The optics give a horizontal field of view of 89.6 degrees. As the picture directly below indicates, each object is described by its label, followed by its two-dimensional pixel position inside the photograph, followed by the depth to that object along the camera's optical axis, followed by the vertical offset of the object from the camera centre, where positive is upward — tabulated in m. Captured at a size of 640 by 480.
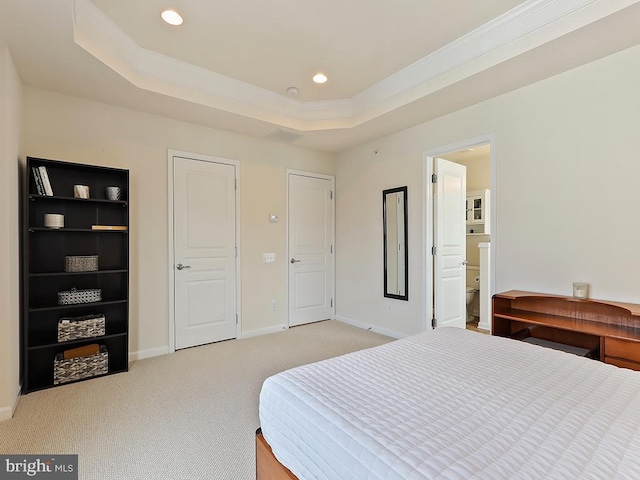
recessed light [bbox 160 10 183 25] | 2.34 +1.66
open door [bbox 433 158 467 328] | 3.84 -0.05
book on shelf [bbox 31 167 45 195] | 2.64 +0.51
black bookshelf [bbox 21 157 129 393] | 2.68 -0.17
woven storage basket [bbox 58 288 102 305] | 2.80 -0.48
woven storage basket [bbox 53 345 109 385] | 2.77 -1.11
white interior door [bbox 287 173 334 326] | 4.61 -0.11
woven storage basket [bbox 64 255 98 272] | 2.84 -0.19
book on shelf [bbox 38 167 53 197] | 2.65 +0.50
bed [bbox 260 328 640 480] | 0.89 -0.61
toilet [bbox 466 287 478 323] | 4.74 -0.91
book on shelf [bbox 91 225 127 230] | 2.95 +0.14
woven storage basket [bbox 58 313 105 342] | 2.78 -0.75
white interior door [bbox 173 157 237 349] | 3.67 -0.12
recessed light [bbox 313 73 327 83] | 3.25 +1.67
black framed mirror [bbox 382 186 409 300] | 4.03 -0.04
